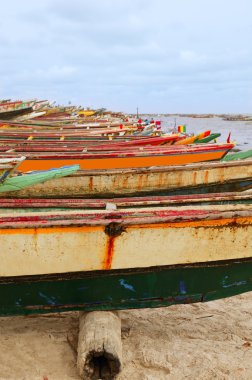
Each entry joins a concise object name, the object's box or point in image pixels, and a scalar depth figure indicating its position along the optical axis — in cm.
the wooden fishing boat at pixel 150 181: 560
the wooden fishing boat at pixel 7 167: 358
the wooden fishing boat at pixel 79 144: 752
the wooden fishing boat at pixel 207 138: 1127
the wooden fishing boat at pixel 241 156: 823
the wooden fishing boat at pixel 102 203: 328
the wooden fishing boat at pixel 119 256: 250
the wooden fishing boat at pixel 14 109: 1972
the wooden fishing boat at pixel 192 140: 1088
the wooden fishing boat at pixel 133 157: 641
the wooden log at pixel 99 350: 241
